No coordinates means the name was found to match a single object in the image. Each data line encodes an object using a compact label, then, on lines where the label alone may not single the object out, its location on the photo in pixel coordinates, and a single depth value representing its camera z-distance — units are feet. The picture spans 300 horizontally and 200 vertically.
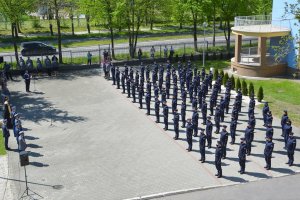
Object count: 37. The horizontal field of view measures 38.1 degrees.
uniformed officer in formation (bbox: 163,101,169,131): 66.25
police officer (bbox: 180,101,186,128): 67.97
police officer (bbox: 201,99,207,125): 69.31
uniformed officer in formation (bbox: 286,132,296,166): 53.52
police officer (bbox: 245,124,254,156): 57.77
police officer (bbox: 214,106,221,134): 65.75
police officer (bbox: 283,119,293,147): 58.72
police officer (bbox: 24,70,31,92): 89.61
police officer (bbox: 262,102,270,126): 67.48
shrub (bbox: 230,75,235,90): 89.61
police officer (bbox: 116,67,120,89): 90.29
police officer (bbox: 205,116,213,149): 59.11
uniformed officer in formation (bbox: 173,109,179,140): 62.44
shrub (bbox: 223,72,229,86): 92.53
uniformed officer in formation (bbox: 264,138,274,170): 52.49
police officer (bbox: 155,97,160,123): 70.03
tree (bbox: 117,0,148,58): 111.75
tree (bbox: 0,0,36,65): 101.40
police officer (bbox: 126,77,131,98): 84.12
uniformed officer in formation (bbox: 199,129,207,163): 54.60
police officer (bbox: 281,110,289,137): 62.64
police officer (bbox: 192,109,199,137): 63.70
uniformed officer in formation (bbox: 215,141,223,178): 50.65
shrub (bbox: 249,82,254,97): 83.34
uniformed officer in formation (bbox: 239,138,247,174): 51.44
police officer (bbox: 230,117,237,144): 60.91
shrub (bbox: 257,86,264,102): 81.25
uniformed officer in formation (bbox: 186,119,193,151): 58.18
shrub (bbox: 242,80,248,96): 85.66
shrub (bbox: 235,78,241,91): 87.47
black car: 123.54
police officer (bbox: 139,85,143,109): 78.28
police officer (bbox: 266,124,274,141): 57.62
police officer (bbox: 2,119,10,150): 59.36
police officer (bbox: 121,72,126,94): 88.43
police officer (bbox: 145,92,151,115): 74.38
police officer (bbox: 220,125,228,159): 55.98
